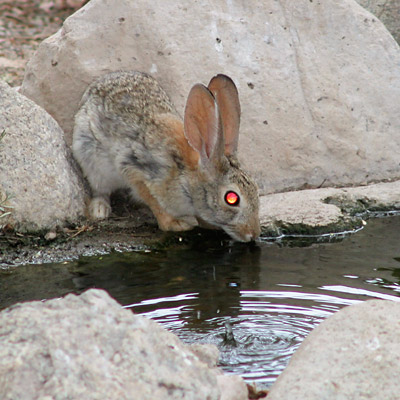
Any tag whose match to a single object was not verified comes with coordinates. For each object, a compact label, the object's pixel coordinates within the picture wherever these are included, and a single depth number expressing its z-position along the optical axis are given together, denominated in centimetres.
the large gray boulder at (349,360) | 648
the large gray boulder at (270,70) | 1473
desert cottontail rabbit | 1197
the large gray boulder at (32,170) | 1224
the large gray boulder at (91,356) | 547
